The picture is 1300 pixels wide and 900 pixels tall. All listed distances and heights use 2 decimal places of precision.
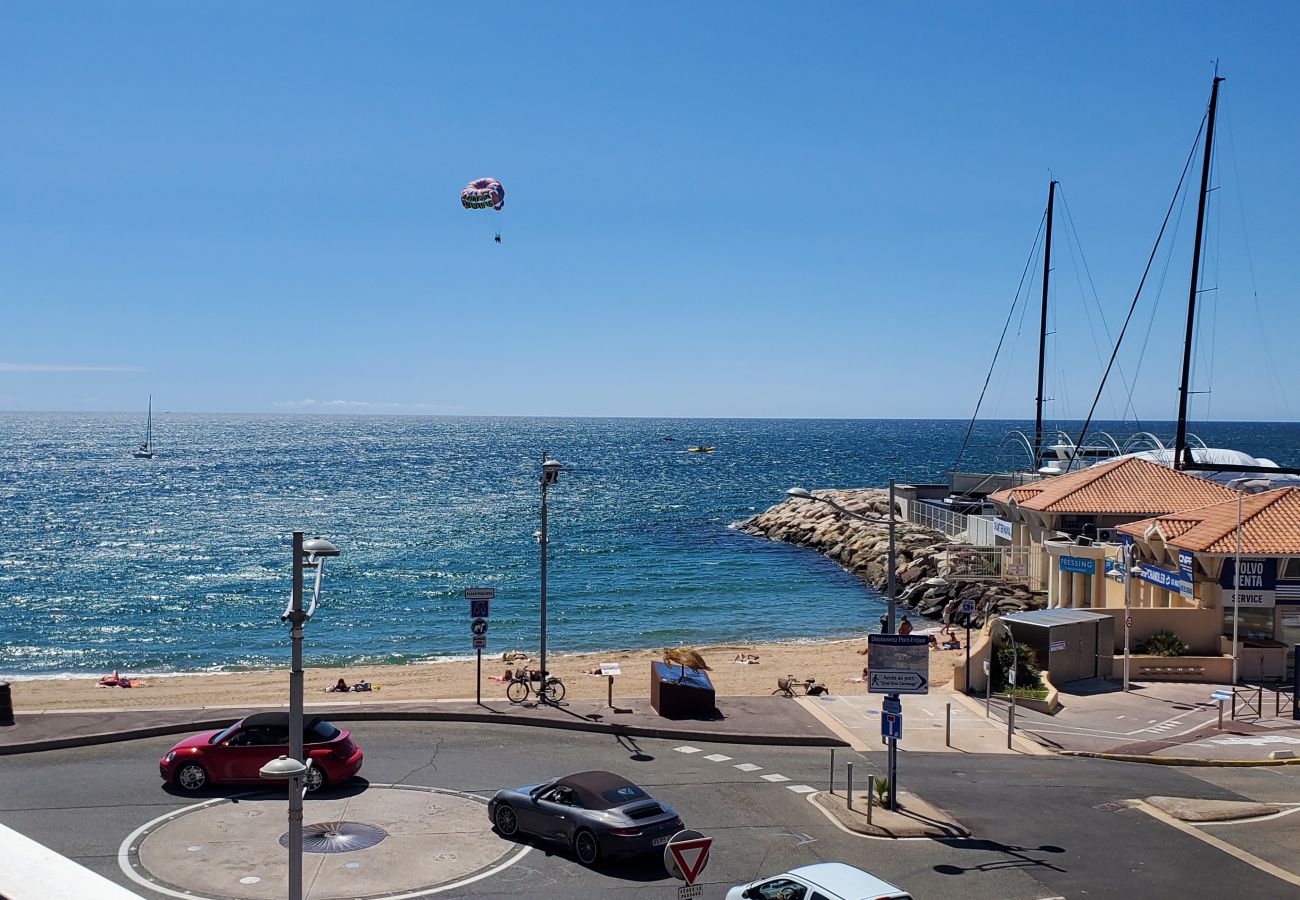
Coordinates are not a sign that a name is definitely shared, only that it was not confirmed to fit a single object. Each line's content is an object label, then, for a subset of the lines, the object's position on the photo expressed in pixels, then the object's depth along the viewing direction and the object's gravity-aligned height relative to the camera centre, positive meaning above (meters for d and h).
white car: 12.00 -4.88
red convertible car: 19.34 -5.79
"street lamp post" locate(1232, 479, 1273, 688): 30.28 -3.80
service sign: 32.03 -4.00
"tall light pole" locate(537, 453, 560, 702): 26.92 -1.19
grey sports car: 15.84 -5.62
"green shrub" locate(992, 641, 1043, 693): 29.73 -6.17
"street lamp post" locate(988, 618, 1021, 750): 24.53 -6.00
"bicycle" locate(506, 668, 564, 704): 27.08 -6.49
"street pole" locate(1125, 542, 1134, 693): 31.00 -3.79
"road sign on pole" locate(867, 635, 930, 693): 19.83 -4.04
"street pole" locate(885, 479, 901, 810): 18.85 -5.71
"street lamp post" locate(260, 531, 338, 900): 11.90 -3.52
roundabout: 15.13 -6.28
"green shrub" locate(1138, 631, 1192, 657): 32.38 -5.90
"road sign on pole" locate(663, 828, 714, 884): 11.50 -4.36
